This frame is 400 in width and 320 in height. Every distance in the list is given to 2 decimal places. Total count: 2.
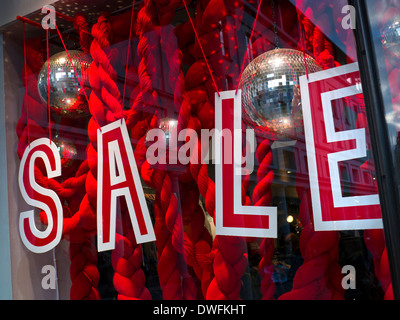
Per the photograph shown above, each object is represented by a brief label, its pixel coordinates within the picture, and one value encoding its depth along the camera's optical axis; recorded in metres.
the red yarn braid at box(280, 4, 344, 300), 0.70
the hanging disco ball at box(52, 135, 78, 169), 1.04
